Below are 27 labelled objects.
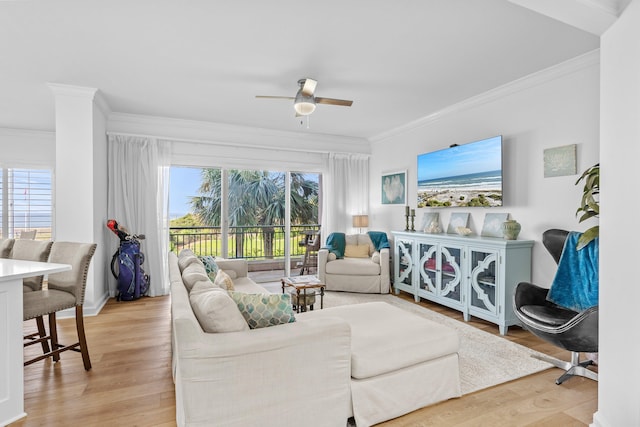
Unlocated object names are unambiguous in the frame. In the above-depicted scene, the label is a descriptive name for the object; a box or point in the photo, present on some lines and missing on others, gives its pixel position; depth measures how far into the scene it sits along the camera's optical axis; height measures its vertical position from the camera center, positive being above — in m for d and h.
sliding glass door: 5.32 -0.04
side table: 3.45 -0.85
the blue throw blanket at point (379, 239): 5.24 -0.44
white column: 3.70 +0.50
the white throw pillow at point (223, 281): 2.68 -0.57
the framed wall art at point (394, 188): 5.34 +0.40
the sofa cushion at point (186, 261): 2.73 -0.41
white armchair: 4.89 -0.90
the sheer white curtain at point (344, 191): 6.02 +0.40
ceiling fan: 3.20 +1.13
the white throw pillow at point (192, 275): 2.17 -0.43
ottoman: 1.87 -0.93
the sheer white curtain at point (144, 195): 4.67 +0.26
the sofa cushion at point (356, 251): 5.41 -0.64
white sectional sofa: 1.53 -0.84
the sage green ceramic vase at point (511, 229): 3.43 -0.18
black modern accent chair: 2.23 -0.80
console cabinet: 3.29 -0.67
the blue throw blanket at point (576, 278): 2.50 -0.52
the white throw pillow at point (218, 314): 1.65 -0.51
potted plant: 2.39 +0.04
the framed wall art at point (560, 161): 3.07 +0.48
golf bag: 4.43 -0.71
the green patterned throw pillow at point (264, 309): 1.78 -0.52
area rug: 2.39 -1.20
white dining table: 1.85 -0.75
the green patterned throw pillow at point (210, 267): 3.03 -0.51
